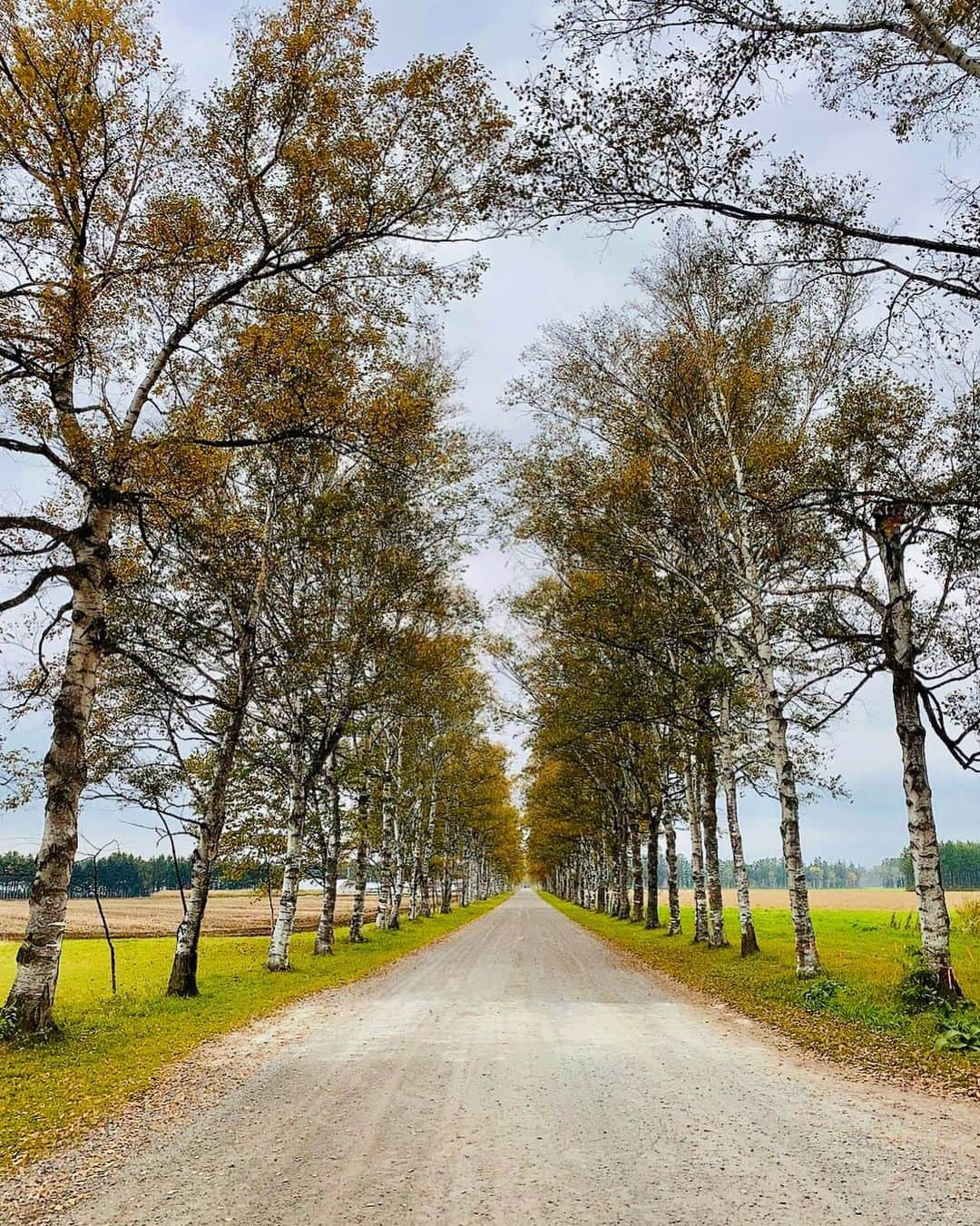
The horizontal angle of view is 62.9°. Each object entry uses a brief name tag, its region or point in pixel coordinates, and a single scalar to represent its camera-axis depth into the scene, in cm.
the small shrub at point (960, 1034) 1031
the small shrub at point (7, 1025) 1055
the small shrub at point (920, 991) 1239
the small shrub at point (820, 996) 1357
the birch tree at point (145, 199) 1105
